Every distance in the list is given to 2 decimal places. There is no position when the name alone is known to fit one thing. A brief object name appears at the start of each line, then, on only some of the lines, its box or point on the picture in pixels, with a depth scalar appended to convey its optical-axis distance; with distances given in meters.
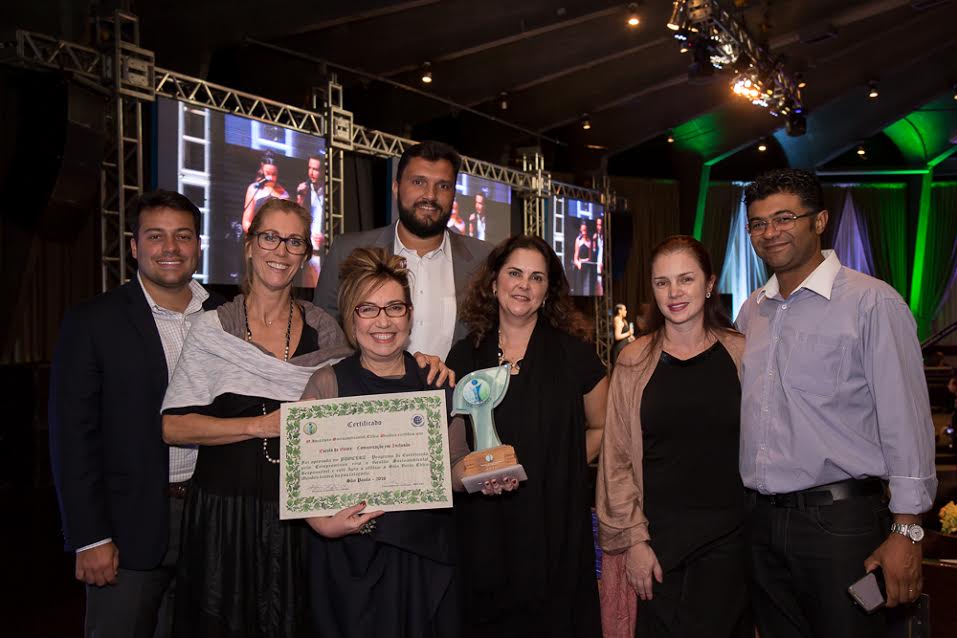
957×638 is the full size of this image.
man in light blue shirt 2.24
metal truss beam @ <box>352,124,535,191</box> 8.52
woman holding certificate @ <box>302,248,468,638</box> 2.07
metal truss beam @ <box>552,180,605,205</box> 12.38
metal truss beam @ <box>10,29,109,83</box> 5.27
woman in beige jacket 2.36
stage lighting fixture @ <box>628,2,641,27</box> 8.85
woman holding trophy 2.39
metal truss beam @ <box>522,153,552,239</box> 11.48
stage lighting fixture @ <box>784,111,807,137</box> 11.31
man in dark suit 2.28
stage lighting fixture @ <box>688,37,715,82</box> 7.95
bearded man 3.04
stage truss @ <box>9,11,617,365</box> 5.56
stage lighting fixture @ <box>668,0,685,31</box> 7.41
